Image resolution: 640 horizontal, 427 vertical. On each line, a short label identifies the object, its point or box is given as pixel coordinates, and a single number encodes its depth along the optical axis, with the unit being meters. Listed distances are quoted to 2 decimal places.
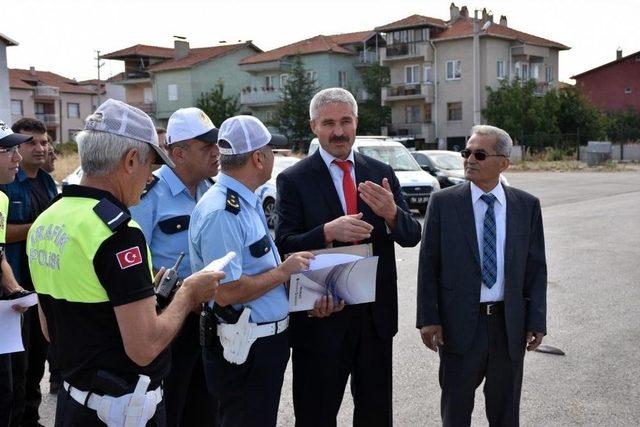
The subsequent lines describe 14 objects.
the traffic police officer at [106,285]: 2.33
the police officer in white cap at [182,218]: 3.81
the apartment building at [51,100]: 78.00
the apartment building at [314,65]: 62.56
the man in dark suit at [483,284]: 3.81
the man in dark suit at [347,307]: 3.71
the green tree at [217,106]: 57.59
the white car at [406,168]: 17.52
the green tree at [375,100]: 61.03
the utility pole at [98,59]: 71.62
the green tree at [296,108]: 56.81
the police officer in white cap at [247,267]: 3.07
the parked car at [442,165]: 21.23
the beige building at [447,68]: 56.28
